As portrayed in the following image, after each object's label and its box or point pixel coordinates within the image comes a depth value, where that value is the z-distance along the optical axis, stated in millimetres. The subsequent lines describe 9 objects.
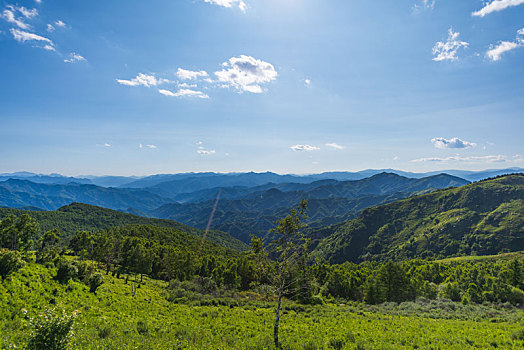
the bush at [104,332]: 17716
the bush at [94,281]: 32525
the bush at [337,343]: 19117
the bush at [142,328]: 21227
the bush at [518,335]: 20375
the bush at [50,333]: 9281
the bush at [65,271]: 29172
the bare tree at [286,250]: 22484
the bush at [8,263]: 21953
